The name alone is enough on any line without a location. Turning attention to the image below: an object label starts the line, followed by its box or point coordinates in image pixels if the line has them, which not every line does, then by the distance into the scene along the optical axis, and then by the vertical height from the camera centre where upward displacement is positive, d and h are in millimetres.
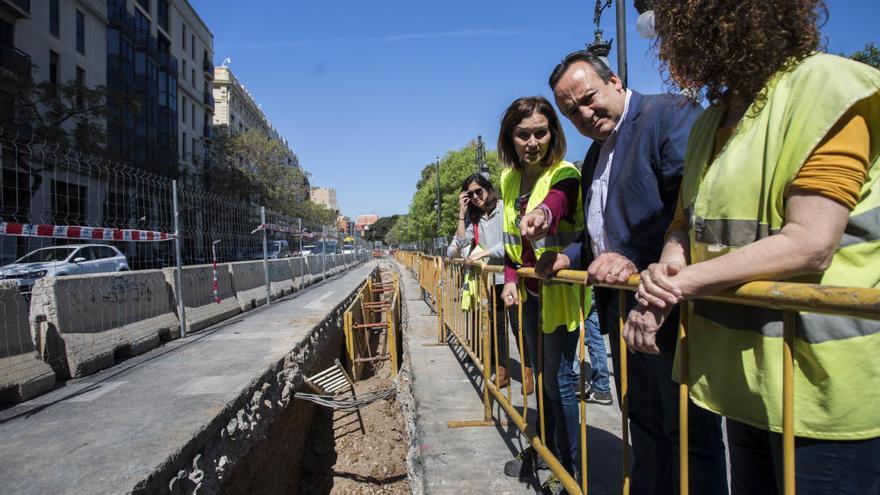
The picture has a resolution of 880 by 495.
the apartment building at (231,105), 53156 +16763
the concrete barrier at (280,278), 13641 -712
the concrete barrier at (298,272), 16297 -619
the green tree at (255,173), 32625 +5440
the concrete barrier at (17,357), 4344 -900
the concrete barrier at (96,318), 4980 -689
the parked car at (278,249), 15000 +125
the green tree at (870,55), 13977 +5134
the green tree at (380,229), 137875 +6143
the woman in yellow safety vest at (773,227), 994 +37
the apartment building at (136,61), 20547 +10350
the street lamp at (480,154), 17425 +3280
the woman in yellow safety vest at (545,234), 2344 +71
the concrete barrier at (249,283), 10758 -665
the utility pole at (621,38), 6398 +2607
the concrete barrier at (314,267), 19280 -601
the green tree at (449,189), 34562 +4613
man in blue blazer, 1576 +125
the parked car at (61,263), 5082 -90
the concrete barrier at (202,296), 8084 -731
